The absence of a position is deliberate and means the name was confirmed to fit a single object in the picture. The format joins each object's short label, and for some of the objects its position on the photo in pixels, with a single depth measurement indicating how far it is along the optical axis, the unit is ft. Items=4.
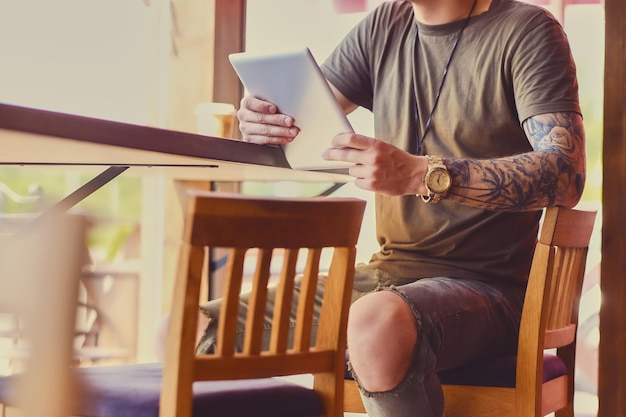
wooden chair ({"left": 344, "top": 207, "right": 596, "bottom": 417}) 8.03
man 7.75
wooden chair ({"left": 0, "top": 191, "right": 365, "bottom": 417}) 6.51
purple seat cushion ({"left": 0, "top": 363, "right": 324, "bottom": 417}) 6.78
